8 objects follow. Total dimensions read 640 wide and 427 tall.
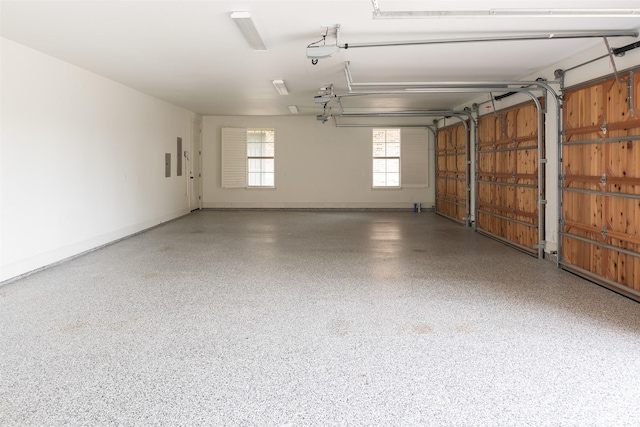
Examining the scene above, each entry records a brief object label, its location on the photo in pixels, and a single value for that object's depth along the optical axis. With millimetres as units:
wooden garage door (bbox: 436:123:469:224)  10094
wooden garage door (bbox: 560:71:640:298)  4582
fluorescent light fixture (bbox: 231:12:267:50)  4354
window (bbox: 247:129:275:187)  13328
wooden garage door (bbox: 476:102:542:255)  6816
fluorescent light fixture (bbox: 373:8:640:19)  3785
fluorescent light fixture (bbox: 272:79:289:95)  7823
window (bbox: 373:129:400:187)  13125
